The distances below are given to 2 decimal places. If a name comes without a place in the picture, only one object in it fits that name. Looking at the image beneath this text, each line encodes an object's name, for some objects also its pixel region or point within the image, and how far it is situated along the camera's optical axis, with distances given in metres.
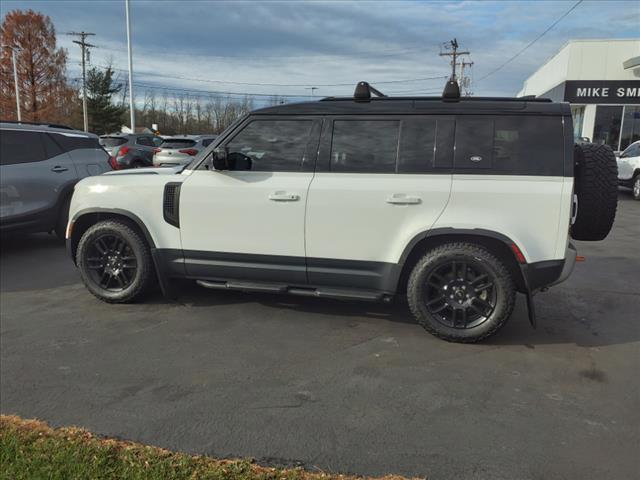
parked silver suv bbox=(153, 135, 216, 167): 16.67
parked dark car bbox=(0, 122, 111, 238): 7.20
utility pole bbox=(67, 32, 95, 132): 47.47
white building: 23.80
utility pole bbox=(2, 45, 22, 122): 42.99
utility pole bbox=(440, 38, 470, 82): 60.84
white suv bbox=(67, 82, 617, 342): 3.93
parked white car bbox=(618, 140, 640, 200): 15.12
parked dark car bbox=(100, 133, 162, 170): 18.26
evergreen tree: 51.81
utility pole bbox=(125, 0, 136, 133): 29.97
